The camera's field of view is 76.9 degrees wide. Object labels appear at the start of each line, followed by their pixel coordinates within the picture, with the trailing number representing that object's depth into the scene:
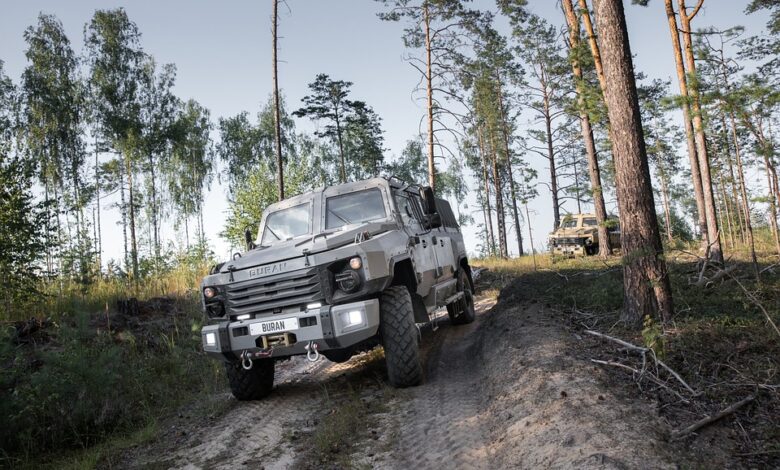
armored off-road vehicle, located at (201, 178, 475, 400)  4.62
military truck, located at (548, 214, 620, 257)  18.09
